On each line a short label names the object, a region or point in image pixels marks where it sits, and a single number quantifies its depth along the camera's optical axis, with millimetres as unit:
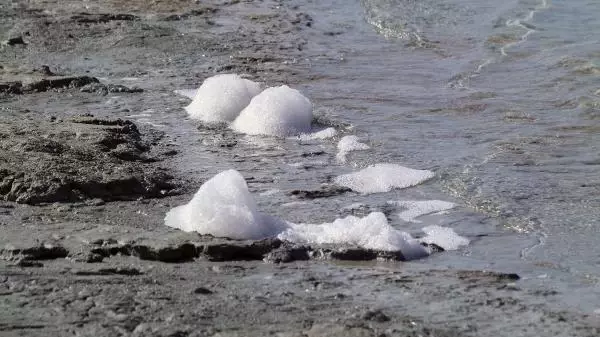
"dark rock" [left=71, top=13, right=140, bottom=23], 24531
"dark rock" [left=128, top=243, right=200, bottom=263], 9023
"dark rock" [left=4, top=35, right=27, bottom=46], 21737
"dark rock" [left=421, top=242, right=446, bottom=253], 9855
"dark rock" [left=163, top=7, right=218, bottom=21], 25391
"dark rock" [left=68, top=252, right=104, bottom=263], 8805
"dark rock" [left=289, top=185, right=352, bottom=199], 11672
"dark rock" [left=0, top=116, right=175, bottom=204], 10883
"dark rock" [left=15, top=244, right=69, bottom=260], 8836
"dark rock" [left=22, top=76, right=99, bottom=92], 16809
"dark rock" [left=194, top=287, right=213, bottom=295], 8023
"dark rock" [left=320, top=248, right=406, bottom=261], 9328
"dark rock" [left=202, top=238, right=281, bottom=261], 9141
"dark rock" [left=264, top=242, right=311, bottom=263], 9133
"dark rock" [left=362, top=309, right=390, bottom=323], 7500
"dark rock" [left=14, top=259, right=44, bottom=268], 8562
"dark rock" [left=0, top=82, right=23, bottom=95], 16547
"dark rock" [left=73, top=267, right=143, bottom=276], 8422
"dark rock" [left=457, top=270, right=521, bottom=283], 8781
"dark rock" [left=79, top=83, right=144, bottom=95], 17047
